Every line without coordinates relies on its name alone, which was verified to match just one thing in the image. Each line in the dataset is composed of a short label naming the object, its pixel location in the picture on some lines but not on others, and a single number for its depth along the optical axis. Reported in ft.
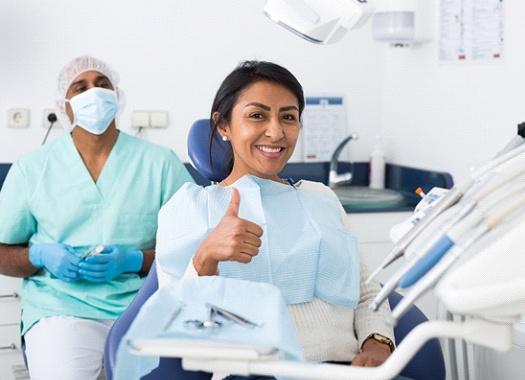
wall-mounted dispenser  9.01
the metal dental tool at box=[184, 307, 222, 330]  3.47
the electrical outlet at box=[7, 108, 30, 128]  9.04
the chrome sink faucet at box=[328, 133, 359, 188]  9.82
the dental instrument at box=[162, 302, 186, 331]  3.45
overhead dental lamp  5.05
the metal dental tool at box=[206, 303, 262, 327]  3.56
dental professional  6.82
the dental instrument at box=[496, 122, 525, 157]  5.22
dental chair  4.88
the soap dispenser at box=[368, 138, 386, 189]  10.06
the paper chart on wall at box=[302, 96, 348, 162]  9.99
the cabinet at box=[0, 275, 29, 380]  8.05
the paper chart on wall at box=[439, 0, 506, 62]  8.00
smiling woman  5.20
